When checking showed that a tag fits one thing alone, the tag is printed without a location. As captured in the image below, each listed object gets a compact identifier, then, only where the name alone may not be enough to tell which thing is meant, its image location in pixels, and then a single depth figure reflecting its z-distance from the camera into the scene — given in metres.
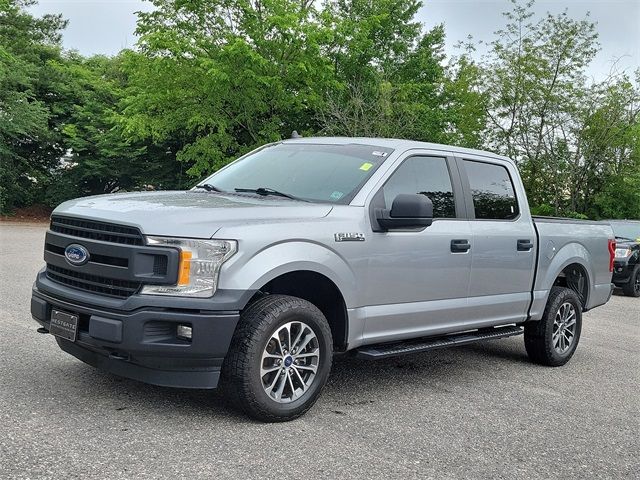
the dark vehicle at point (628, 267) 13.98
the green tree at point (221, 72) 26.64
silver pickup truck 4.09
